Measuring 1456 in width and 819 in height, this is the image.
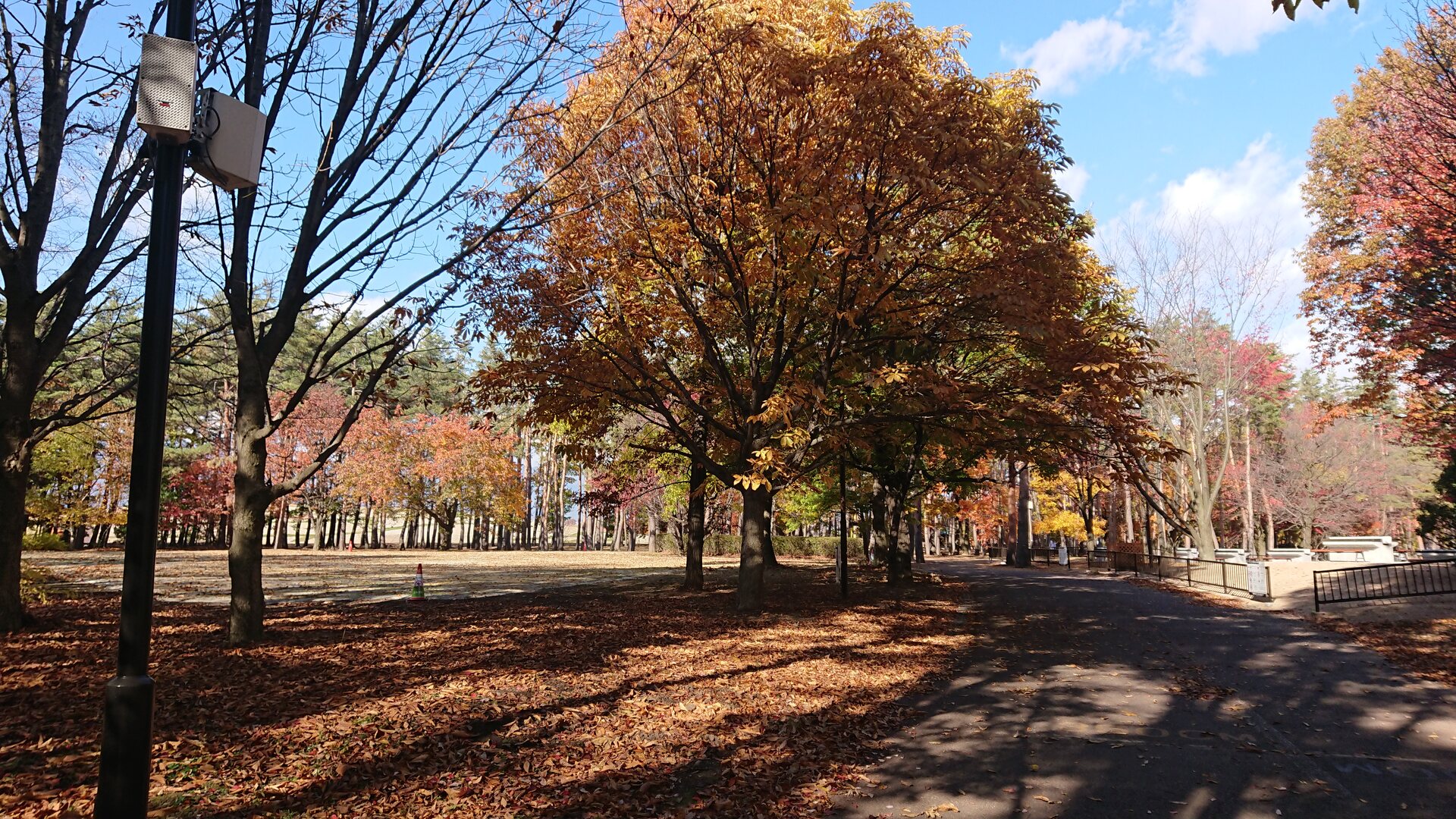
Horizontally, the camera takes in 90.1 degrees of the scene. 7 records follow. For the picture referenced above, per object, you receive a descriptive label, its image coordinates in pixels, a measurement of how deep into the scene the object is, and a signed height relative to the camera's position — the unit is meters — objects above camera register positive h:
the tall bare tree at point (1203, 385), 25.09 +3.94
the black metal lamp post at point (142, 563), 3.23 -0.32
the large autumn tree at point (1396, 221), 13.22 +6.54
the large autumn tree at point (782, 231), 9.56 +4.00
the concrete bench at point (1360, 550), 24.31 -1.84
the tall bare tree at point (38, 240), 8.12 +2.89
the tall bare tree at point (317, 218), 7.61 +3.03
